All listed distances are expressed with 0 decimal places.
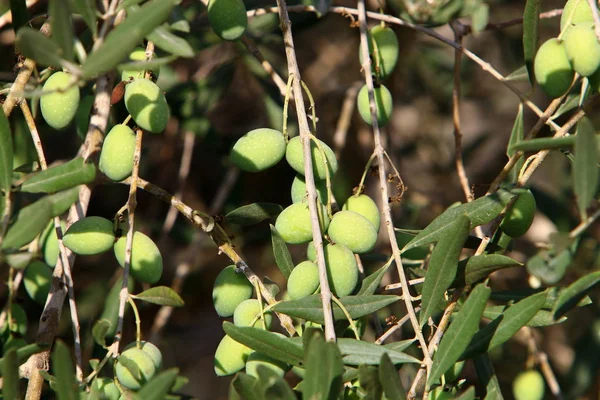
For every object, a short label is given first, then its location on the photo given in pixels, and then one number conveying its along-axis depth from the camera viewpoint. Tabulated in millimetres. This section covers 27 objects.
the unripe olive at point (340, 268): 1290
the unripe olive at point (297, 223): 1300
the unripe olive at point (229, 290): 1319
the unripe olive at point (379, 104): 1359
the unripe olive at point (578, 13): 1302
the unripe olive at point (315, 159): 1308
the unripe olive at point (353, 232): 1298
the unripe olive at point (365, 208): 1328
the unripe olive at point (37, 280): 1383
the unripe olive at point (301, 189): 1320
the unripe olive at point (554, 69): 1292
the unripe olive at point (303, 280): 1290
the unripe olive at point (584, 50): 1274
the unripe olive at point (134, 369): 1281
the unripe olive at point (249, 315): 1302
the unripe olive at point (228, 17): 1319
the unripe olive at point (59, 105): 1309
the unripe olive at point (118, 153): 1300
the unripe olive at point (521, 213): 1313
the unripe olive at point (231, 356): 1301
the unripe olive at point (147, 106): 1293
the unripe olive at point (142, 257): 1310
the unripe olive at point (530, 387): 1423
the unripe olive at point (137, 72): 1315
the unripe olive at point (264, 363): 1284
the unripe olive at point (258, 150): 1309
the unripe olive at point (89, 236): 1301
